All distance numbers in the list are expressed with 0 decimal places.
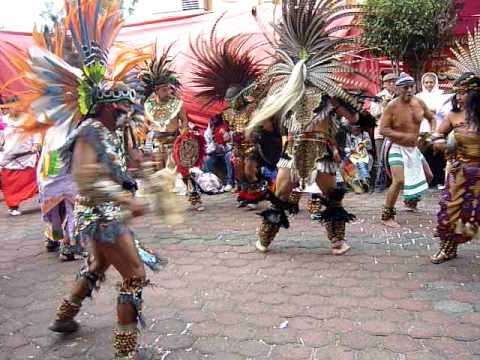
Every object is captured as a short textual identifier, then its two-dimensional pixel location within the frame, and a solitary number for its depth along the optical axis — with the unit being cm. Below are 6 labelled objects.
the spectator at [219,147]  850
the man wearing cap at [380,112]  747
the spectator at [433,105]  799
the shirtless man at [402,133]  584
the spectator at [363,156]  818
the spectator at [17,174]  781
